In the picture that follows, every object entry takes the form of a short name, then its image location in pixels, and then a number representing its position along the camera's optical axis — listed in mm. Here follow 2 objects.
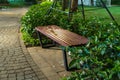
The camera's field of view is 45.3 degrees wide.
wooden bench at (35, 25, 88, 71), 2939
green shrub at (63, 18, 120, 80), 1627
